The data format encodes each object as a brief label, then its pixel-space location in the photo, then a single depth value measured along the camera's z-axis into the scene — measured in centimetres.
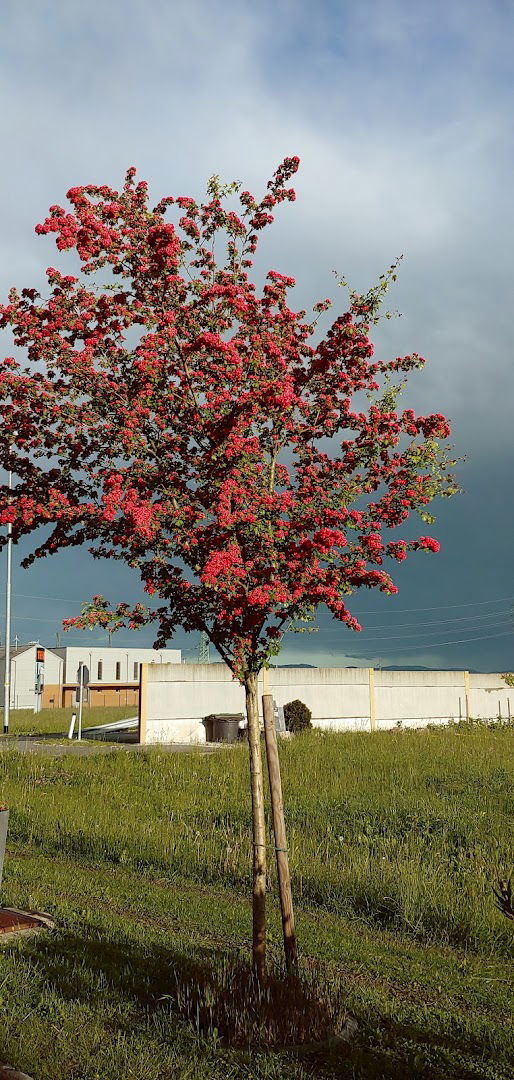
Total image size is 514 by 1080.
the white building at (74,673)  7469
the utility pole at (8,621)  3238
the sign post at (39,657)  4278
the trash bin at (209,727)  2634
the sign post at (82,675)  2494
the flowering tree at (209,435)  545
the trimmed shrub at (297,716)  2708
